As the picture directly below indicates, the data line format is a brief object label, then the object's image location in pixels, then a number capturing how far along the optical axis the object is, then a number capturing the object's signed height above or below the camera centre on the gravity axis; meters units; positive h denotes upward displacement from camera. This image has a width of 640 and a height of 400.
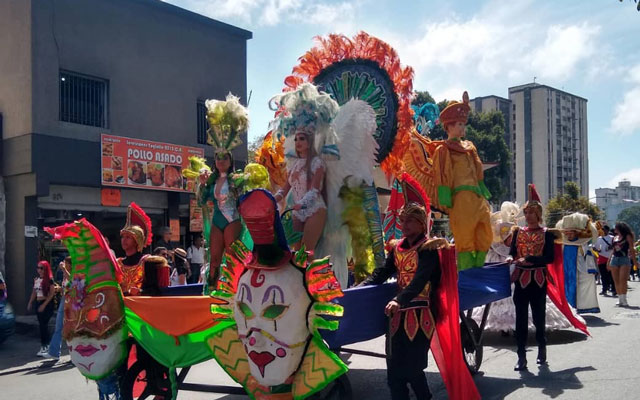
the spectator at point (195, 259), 14.40 -1.39
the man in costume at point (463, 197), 6.17 +0.07
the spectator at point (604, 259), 14.62 -1.45
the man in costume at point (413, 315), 4.07 -0.80
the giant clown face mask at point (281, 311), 3.46 -0.64
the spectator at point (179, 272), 10.45 -1.32
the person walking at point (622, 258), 11.41 -1.10
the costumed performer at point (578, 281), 9.73 -1.32
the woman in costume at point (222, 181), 5.64 +0.23
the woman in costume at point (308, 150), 5.32 +0.51
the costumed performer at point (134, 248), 4.86 -0.38
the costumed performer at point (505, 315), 7.82 -1.52
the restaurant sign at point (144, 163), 14.01 +1.05
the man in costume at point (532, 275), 6.13 -0.77
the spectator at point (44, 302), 9.15 -1.55
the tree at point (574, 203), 26.11 -0.01
